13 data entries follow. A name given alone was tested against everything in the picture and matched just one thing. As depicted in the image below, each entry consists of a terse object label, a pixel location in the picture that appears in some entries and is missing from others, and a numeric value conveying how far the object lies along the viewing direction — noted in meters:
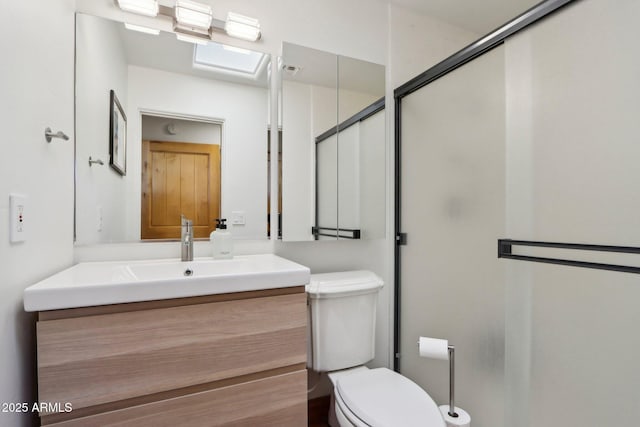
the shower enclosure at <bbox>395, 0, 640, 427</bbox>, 0.87
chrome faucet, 1.29
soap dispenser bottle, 1.34
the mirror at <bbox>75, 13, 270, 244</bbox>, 1.22
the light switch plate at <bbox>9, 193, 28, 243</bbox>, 0.72
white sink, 0.75
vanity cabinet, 0.76
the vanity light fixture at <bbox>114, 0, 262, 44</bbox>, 1.28
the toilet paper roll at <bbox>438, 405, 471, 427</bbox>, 1.11
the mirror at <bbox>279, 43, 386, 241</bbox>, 1.56
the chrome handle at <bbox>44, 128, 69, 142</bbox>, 0.90
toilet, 1.10
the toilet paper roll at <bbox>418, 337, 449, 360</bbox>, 1.16
